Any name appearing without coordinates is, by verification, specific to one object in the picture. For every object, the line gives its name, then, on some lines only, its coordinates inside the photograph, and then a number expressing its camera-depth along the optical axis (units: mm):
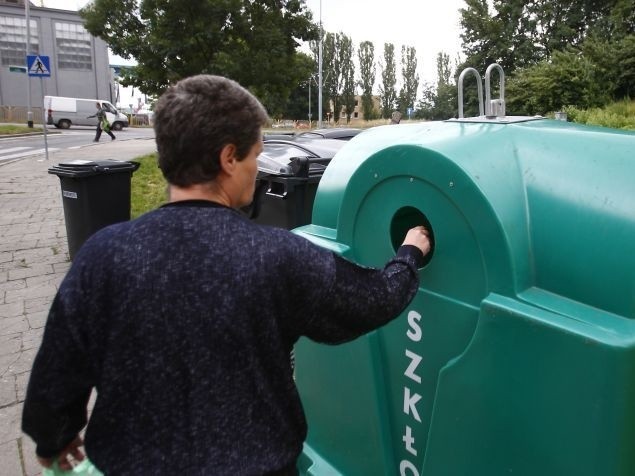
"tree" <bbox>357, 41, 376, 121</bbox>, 63094
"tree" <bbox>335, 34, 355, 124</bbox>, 61375
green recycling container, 1220
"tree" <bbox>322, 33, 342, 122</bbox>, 60228
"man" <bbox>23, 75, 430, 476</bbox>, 1097
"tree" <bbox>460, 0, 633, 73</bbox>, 30281
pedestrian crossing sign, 12719
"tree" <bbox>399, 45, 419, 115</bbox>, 65375
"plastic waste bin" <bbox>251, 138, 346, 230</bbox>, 3631
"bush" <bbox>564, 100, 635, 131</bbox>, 12477
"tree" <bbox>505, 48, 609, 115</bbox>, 19172
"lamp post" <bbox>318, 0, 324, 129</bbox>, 27873
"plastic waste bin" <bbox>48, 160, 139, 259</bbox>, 5160
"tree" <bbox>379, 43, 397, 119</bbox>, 64312
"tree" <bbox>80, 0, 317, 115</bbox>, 12094
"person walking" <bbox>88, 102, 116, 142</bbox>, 22594
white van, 34312
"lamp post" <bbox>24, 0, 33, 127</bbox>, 28416
